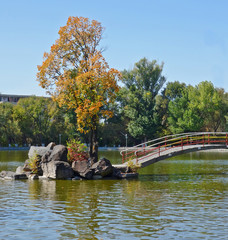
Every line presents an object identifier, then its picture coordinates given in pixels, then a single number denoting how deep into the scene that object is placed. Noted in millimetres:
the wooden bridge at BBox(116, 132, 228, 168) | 38375
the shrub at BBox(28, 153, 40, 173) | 35344
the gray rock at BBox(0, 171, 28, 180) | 34094
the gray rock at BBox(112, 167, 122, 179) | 34281
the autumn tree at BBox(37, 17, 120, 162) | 36688
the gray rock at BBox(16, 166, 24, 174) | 36712
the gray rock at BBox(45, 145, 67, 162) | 34375
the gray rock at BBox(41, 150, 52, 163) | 34719
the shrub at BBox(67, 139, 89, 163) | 36125
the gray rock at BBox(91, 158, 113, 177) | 33750
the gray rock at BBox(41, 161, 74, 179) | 33375
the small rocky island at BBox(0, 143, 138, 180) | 33500
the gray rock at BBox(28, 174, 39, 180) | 33906
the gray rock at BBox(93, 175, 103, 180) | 33812
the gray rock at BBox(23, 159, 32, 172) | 36719
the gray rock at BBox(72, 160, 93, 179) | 33438
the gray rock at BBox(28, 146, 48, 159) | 36281
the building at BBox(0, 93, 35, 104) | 173562
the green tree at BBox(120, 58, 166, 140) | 108688
